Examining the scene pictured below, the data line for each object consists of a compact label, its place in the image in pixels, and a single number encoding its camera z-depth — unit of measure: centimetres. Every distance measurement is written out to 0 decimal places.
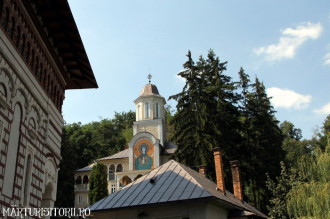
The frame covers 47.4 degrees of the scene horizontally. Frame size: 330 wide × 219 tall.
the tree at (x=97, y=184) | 4118
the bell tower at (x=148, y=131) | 4644
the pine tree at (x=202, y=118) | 2816
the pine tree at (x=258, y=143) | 3194
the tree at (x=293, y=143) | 5136
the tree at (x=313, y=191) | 1716
